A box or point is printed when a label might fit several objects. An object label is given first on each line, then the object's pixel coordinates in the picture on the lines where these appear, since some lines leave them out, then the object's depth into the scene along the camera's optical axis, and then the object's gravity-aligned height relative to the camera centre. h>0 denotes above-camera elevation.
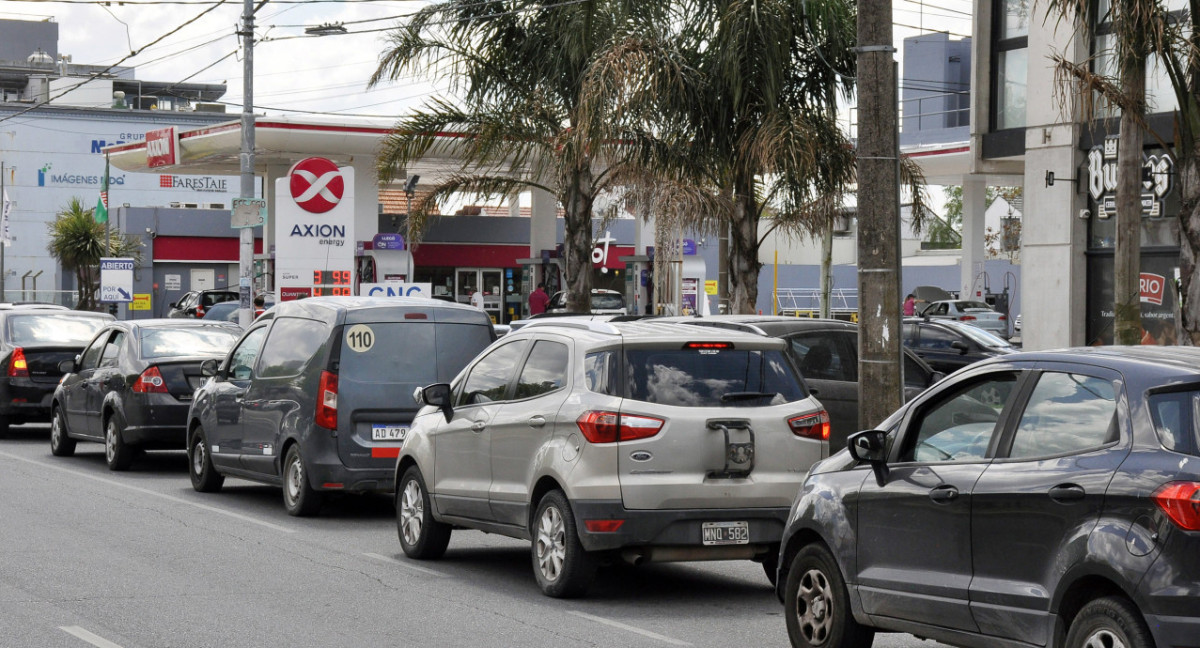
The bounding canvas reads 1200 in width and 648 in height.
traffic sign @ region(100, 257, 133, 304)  39.38 +0.09
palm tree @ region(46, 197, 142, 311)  56.78 +1.36
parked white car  43.12 -0.83
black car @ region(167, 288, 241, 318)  45.00 -0.55
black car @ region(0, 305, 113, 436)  20.44 -0.98
